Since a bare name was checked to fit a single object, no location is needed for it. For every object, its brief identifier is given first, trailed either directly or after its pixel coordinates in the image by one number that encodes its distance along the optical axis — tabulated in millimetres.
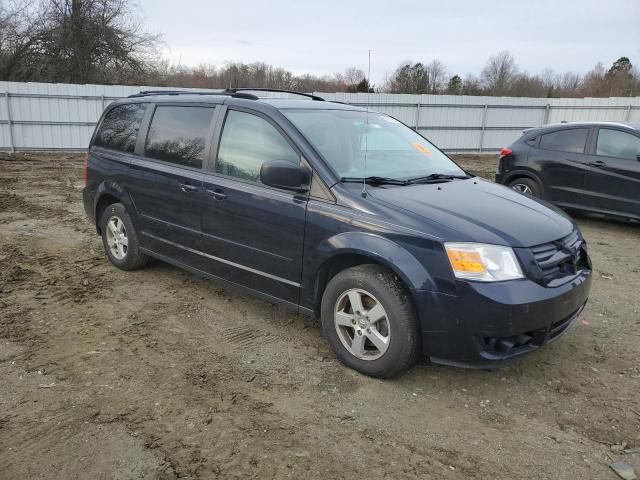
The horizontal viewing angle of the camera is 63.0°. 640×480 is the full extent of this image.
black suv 7637
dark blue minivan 3121
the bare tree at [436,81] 41294
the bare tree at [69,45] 25438
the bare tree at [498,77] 50175
